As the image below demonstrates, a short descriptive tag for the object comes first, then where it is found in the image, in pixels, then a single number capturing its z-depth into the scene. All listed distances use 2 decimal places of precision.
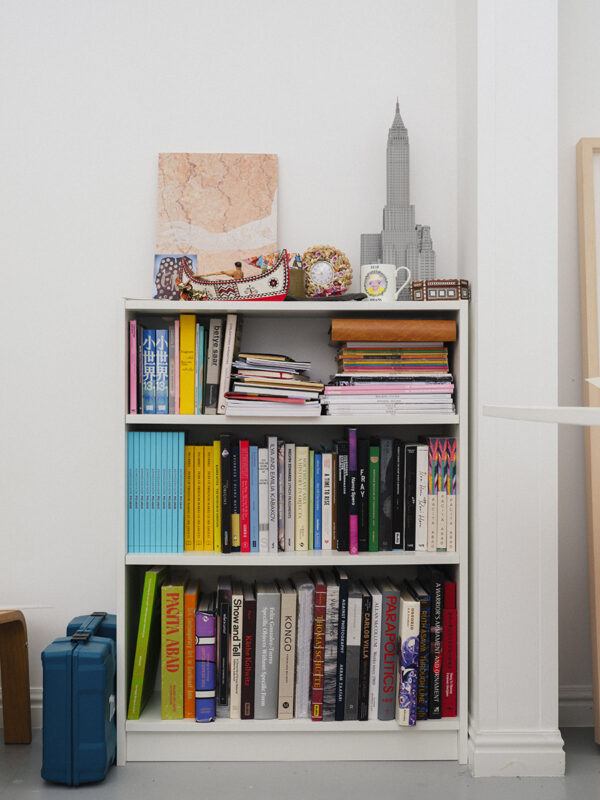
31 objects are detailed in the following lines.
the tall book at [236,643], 1.95
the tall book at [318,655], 1.95
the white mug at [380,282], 2.00
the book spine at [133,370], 1.95
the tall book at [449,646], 1.98
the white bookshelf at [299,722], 1.94
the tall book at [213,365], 1.99
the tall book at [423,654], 1.96
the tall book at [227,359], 1.98
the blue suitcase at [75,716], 1.81
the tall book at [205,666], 1.95
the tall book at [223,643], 1.96
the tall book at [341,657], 1.95
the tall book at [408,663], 1.92
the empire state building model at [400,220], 2.12
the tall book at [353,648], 1.95
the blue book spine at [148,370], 1.98
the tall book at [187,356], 1.97
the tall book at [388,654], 1.96
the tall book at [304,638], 1.96
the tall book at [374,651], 1.96
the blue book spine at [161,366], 1.98
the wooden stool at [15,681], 2.04
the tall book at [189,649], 1.96
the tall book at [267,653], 1.95
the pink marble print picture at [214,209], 2.16
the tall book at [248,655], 1.96
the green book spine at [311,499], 2.00
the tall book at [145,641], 1.94
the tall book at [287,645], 1.96
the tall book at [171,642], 1.95
